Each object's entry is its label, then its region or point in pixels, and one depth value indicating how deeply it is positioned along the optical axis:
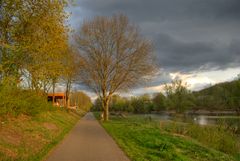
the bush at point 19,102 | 9.55
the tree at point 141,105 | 78.24
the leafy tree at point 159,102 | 77.98
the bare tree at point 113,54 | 25.55
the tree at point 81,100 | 78.20
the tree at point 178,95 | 55.43
